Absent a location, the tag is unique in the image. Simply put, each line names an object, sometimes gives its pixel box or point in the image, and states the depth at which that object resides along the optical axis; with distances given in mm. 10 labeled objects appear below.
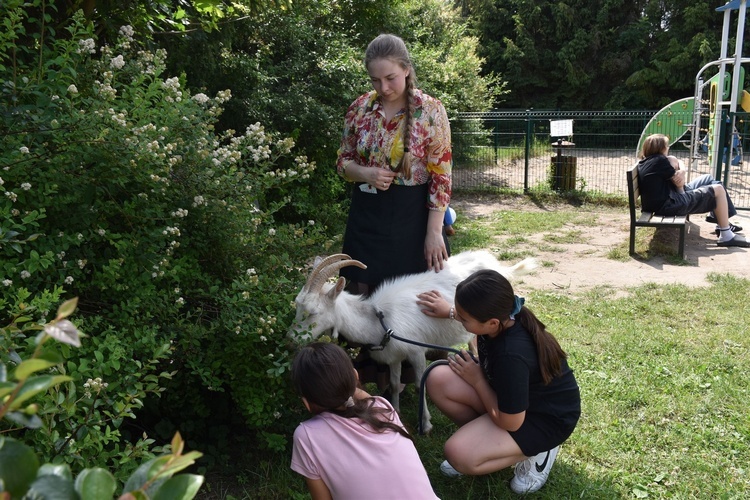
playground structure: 10711
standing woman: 3447
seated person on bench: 8078
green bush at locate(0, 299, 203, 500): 809
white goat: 3465
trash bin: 12102
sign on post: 12361
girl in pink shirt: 2322
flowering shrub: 2551
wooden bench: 7727
